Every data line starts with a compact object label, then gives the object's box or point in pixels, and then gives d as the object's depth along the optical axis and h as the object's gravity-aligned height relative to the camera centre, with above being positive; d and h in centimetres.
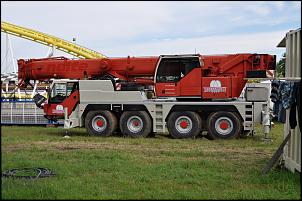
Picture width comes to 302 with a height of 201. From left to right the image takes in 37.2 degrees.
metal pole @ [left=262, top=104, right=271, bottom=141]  1330 -79
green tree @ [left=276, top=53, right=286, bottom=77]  1922 +121
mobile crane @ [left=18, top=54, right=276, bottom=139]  1380 -17
